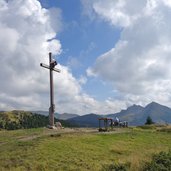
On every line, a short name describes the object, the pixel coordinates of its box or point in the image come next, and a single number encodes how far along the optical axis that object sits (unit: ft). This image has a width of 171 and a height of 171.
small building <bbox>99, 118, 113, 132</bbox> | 70.85
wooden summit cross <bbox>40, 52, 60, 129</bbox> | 69.73
